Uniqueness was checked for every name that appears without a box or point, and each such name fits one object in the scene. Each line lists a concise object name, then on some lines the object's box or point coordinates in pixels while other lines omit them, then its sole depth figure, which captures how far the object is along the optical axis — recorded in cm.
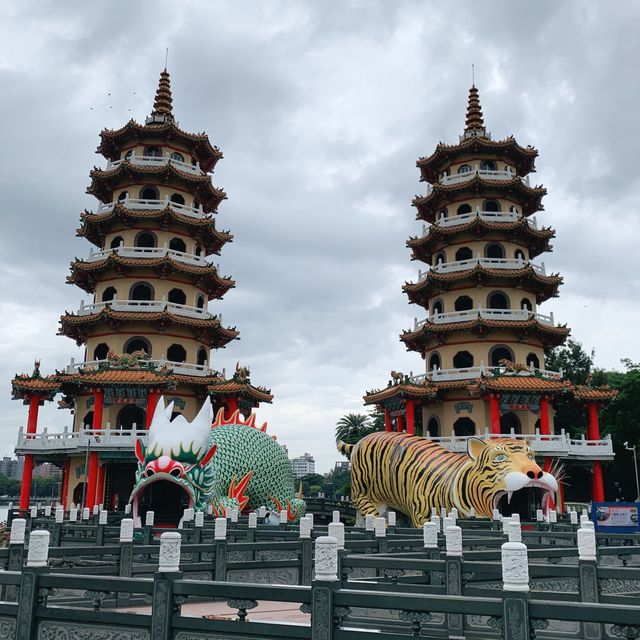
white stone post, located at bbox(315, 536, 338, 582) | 573
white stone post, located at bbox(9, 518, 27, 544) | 936
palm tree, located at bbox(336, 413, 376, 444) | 5984
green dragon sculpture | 1877
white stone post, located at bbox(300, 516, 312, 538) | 1098
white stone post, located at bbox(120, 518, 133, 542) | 1084
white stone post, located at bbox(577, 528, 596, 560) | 796
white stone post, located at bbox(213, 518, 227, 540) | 1117
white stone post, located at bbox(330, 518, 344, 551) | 937
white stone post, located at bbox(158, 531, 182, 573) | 621
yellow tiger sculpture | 1888
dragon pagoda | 2855
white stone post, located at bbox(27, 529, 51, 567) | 676
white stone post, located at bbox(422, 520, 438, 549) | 938
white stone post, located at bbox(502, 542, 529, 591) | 509
